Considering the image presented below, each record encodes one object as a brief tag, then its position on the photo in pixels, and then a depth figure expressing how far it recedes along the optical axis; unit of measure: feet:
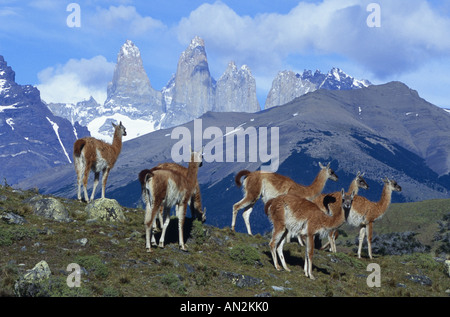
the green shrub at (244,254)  75.38
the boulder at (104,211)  86.43
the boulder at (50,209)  82.42
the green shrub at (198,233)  81.41
